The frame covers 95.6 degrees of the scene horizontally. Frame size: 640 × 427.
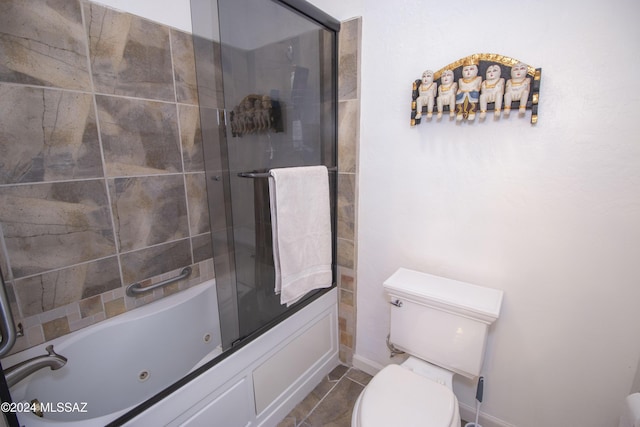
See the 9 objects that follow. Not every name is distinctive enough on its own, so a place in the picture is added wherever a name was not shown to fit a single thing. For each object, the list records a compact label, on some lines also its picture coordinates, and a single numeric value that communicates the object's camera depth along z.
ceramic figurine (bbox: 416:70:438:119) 1.28
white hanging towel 1.28
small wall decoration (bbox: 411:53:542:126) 1.10
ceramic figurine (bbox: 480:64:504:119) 1.14
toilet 1.08
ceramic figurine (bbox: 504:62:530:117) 1.09
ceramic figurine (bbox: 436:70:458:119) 1.23
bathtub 1.13
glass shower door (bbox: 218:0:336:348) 1.21
